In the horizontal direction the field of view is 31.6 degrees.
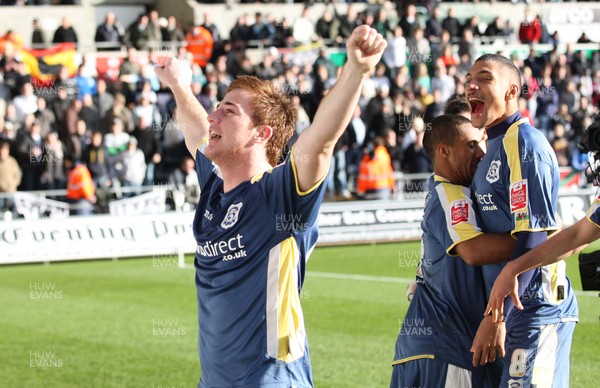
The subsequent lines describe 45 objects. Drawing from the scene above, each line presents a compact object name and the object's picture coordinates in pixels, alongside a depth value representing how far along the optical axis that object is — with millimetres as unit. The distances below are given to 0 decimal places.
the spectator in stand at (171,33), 26469
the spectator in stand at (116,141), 21438
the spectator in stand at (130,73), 23328
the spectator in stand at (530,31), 29797
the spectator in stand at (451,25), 29453
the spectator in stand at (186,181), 21406
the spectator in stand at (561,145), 25641
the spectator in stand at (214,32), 26328
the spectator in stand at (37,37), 25875
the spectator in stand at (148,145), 22031
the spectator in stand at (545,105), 26109
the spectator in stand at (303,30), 27859
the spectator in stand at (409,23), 27547
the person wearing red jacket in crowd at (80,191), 20516
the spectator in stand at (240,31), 27033
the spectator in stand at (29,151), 20641
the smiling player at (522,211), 4965
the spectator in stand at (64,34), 25781
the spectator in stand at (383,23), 27969
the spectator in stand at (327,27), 27953
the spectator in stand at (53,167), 20866
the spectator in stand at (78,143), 21297
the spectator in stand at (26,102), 21750
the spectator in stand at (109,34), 26844
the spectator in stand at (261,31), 27516
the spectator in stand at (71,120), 21562
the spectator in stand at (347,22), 28234
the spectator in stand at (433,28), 28562
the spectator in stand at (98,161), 21109
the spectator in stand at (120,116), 21984
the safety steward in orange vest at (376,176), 22469
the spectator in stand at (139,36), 26094
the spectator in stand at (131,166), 21344
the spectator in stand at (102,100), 22422
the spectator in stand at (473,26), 29953
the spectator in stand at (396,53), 26688
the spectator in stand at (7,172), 20188
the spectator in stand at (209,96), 22250
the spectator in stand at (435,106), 24438
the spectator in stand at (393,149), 23458
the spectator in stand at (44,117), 21297
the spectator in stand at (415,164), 23469
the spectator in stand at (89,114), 21984
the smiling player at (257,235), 4297
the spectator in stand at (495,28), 30188
